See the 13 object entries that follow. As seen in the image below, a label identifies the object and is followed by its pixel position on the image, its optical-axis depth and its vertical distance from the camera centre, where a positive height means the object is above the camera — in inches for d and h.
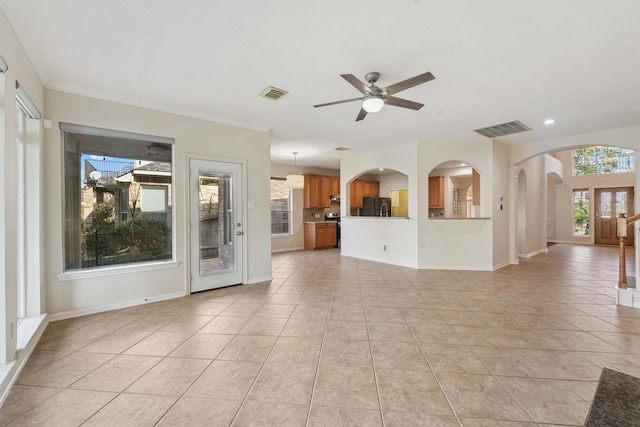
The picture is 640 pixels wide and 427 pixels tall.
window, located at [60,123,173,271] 128.6 +8.8
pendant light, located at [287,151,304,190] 268.2 +31.7
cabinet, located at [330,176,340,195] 356.2 +36.4
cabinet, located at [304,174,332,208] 335.3 +27.4
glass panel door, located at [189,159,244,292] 160.7 -6.1
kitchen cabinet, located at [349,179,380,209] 353.4 +29.8
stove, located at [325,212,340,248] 357.7 -8.0
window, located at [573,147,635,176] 367.6 +68.8
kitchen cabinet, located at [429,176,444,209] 344.2 +25.3
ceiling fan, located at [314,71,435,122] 96.4 +46.2
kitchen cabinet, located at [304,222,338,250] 335.6 -27.1
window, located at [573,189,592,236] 393.2 -2.0
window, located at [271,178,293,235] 323.0 +7.7
